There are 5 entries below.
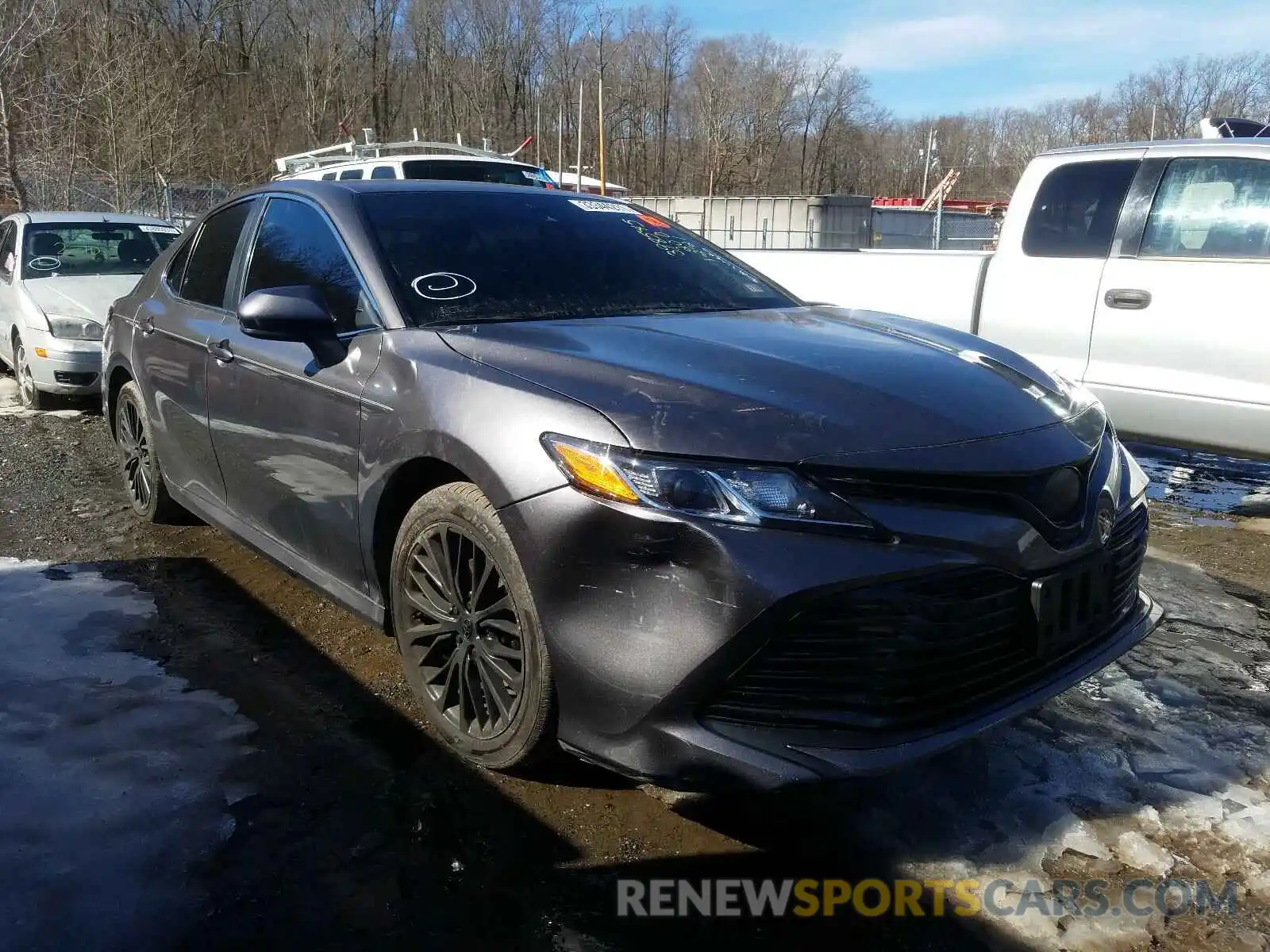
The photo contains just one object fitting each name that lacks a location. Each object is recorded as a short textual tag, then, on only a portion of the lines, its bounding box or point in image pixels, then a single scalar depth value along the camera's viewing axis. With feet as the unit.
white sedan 25.27
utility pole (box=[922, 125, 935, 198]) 202.20
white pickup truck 15.78
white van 42.86
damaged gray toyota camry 6.86
